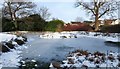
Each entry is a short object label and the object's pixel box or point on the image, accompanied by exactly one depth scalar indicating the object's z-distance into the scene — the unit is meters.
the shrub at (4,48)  3.33
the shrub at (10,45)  3.66
